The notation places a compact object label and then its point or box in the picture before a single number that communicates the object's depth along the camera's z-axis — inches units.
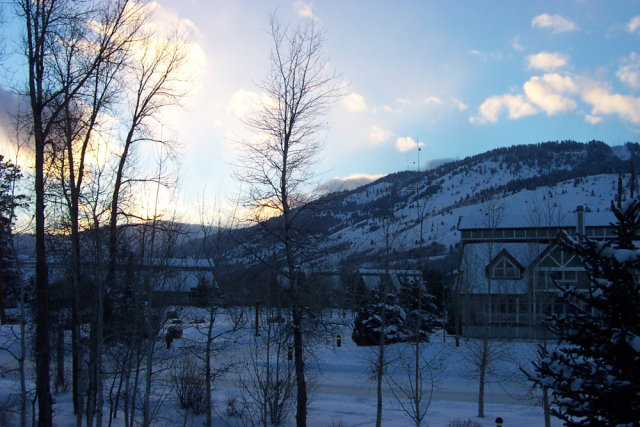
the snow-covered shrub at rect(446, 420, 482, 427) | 580.8
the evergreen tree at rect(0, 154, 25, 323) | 467.6
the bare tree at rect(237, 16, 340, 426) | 501.4
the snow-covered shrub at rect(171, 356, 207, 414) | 653.3
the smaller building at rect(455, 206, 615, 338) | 1242.6
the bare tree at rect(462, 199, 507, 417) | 737.1
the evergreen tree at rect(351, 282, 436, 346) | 1098.4
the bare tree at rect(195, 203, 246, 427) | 526.9
